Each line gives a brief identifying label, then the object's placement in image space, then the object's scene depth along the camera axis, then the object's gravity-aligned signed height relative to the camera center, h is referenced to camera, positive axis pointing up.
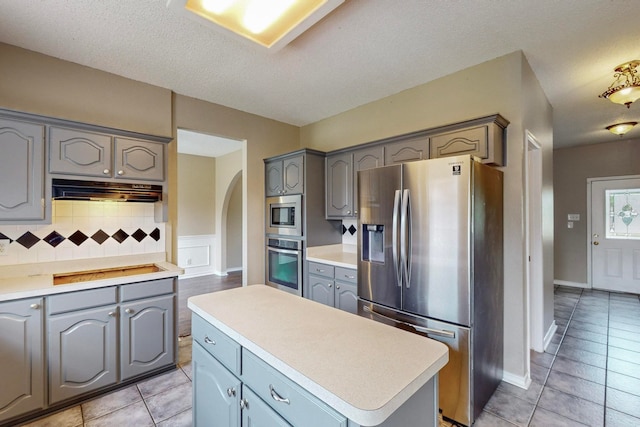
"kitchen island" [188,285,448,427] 0.83 -0.51
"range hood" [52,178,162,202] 2.17 +0.20
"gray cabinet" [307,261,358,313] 2.79 -0.74
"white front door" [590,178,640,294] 4.83 -0.36
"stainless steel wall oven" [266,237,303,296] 3.39 -0.61
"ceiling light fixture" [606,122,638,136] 3.53 +1.09
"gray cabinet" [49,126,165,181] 2.15 +0.49
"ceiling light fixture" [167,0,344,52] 1.59 +1.19
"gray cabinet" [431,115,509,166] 2.17 +0.59
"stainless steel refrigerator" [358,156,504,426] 1.87 -0.36
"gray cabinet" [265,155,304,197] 3.40 +0.49
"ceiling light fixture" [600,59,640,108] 2.39 +1.08
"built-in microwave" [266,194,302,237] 3.40 +0.00
